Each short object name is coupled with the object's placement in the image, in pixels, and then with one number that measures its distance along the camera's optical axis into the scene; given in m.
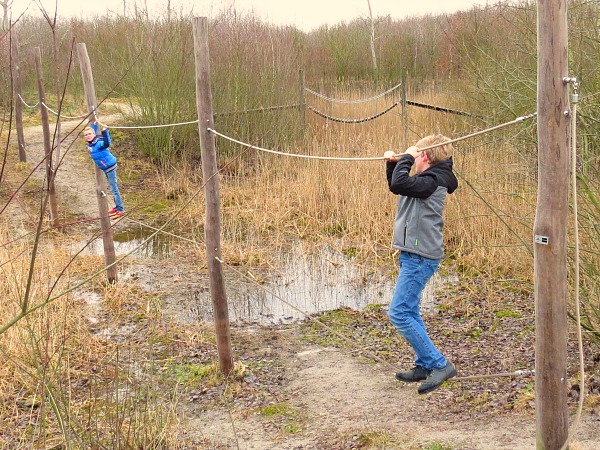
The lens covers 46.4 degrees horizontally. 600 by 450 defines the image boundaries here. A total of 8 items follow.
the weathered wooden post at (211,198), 4.56
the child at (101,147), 7.75
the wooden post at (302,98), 12.83
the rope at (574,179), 2.55
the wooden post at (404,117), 9.67
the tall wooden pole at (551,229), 2.54
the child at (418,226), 3.93
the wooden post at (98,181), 6.64
